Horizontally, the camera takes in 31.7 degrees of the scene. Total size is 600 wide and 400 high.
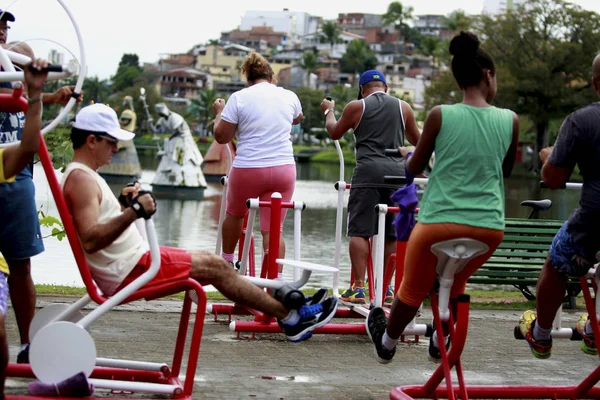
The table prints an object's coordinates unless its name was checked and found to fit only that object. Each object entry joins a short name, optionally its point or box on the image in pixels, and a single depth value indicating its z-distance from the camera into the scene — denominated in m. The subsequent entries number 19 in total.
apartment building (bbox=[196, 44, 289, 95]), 181.62
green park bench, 9.36
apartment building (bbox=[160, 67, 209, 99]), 189.38
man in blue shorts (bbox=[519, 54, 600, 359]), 4.94
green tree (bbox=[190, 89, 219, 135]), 143.50
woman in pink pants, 7.62
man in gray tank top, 7.66
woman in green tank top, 4.70
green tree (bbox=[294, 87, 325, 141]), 123.10
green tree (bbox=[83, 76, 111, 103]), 162.75
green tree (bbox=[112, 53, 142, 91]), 182.88
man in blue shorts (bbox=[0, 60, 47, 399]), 4.30
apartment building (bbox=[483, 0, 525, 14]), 187.70
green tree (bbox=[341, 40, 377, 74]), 185.12
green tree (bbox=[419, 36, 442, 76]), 193.12
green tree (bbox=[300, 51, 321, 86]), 176.62
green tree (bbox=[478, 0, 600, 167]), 74.69
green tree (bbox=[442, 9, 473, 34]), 81.25
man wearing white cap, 4.68
